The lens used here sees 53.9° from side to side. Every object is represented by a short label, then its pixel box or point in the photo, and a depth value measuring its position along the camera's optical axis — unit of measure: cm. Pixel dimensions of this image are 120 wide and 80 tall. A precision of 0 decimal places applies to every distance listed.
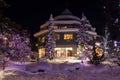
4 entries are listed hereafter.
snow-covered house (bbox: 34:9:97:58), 2424
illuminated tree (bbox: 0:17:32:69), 625
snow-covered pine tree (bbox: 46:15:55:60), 1911
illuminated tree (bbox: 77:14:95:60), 1793
